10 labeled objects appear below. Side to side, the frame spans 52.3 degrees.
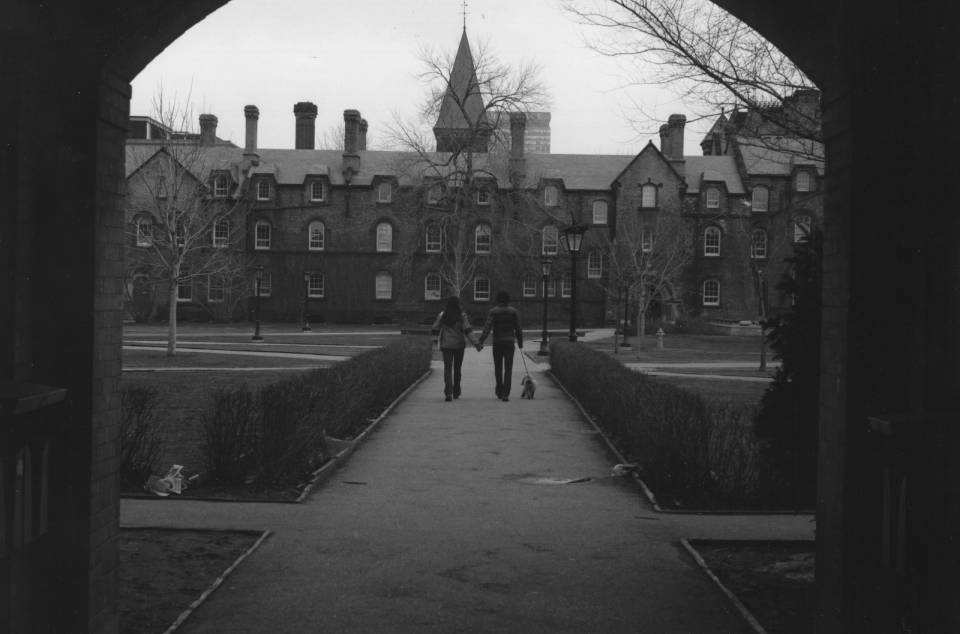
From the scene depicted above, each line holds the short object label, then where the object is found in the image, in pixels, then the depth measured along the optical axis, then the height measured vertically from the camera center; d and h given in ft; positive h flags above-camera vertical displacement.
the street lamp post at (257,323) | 120.90 -3.79
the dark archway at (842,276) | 12.98 +0.30
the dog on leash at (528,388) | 55.98 -5.16
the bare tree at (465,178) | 155.43 +21.00
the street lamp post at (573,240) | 89.35 +5.41
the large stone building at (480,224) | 198.29 +15.19
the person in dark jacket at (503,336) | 53.31 -2.11
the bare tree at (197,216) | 99.91 +11.58
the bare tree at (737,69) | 31.99 +7.68
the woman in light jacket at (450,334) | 52.80 -2.03
